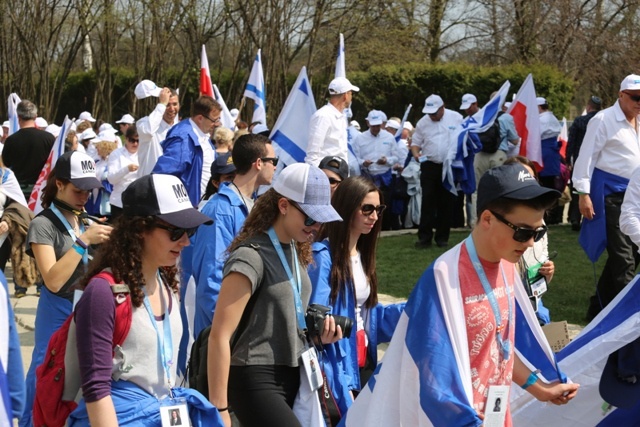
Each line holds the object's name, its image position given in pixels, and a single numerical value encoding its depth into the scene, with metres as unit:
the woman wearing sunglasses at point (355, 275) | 4.70
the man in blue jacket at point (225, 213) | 5.42
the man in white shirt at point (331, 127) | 10.16
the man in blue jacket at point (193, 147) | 8.96
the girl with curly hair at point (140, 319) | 3.21
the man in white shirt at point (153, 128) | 10.37
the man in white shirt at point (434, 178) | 13.62
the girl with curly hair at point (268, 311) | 3.98
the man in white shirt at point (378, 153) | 16.61
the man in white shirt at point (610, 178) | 8.27
